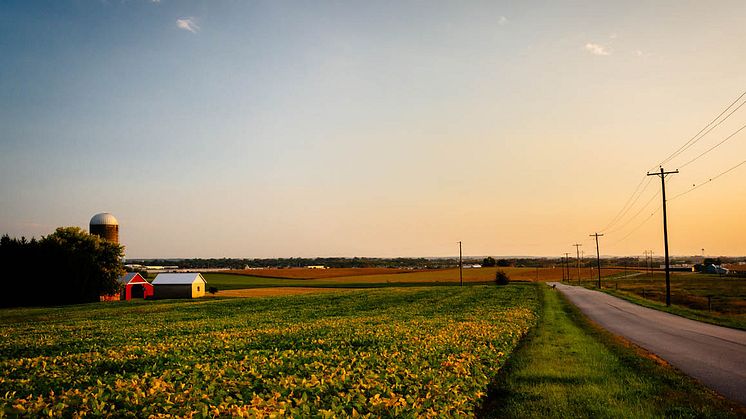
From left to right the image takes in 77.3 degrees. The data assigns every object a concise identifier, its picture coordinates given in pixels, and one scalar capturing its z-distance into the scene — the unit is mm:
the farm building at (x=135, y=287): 76344
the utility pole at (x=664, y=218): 45875
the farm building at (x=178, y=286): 79562
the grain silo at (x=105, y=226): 90062
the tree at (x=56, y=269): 62844
